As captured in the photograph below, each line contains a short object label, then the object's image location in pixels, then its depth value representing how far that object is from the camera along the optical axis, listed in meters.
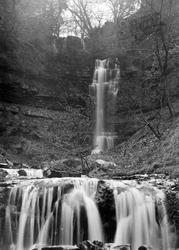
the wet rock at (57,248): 8.02
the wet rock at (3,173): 14.15
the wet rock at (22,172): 15.29
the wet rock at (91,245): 8.05
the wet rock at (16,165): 18.13
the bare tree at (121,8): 31.51
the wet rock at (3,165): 16.90
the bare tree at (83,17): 31.16
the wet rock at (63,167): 14.58
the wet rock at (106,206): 10.46
